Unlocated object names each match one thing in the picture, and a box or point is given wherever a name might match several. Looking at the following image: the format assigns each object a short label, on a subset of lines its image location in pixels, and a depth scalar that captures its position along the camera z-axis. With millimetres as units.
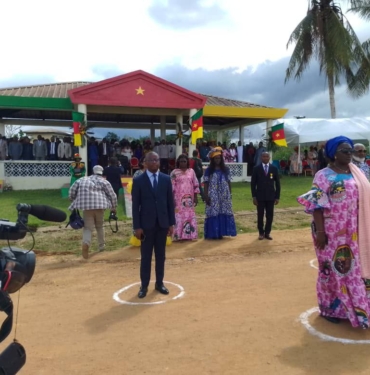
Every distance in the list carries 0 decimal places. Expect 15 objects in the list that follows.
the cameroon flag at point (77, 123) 15227
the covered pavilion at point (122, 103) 15773
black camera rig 2104
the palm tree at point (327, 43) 21562
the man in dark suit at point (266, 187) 7773
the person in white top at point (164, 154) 18078
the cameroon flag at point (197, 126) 16547
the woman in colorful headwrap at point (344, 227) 3844
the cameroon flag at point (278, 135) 18766
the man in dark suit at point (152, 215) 5098
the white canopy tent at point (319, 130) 21484
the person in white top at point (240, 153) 19438
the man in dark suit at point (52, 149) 17109
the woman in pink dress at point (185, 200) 8023
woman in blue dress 7973
